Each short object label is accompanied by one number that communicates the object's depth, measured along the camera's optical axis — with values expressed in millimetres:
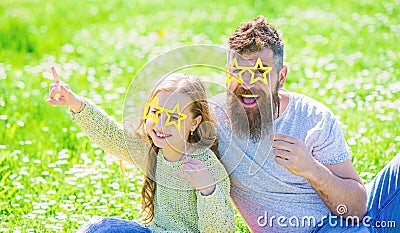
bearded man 2789
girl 2672
